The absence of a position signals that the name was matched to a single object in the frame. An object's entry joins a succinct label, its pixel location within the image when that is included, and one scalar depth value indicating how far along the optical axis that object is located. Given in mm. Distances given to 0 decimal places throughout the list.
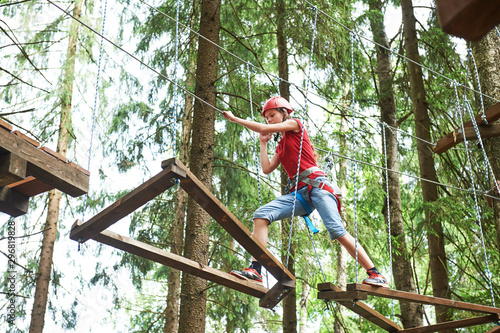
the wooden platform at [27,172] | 3115
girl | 3355
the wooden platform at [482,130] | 4727
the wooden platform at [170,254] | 2768
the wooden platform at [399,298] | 3262
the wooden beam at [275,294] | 3207
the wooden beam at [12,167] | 3074
